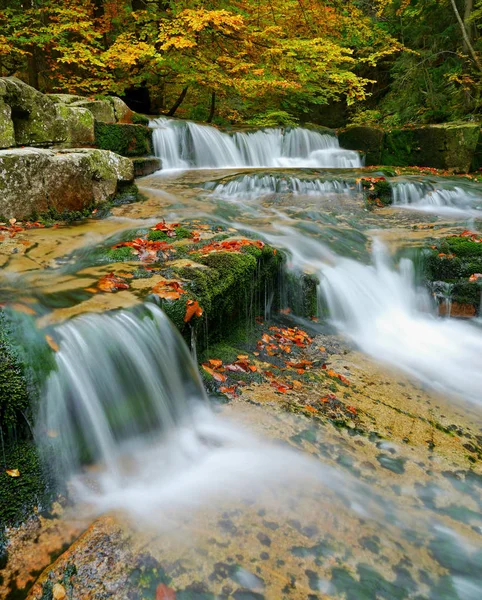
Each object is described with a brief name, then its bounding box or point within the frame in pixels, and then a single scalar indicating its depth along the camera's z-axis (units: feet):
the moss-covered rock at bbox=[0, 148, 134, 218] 16.83
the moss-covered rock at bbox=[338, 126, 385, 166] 40.55
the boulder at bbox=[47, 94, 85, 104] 29.37
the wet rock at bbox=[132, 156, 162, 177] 31.07
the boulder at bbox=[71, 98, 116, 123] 29.81
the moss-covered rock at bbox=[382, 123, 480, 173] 36.11
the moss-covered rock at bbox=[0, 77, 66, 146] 19.44
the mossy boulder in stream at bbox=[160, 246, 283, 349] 11.64
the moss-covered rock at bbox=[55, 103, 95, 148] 22.95
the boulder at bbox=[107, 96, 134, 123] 33.09
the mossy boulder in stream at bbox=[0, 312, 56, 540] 6.76
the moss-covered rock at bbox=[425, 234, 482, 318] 18.16
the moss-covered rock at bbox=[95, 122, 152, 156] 27.84
